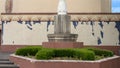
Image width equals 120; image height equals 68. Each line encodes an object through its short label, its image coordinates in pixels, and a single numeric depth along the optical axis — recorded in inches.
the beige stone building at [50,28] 494.1
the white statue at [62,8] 379.9
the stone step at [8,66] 322.9
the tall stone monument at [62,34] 348.1
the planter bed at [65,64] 276.2
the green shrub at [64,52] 303.5
